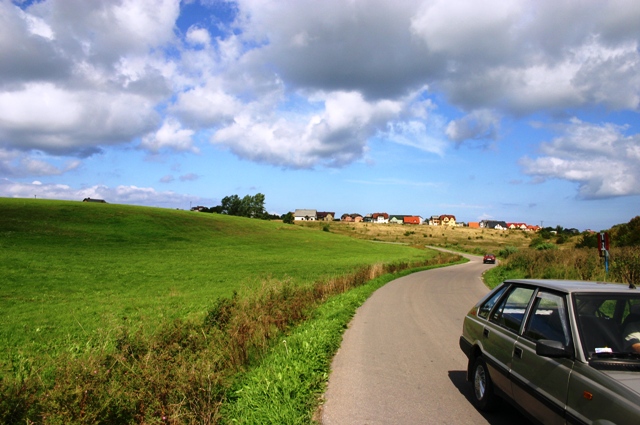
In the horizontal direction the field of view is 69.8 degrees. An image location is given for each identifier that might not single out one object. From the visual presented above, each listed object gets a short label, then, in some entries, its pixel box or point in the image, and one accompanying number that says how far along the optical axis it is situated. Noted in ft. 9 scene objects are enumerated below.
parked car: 11.39
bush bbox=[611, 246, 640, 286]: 48.80
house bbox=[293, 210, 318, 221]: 639.80
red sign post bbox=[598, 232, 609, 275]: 43.48
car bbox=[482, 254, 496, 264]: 193.16
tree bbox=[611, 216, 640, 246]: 101.20
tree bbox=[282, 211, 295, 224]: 376.60
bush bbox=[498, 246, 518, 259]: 226.30
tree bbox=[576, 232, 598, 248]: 131.76
